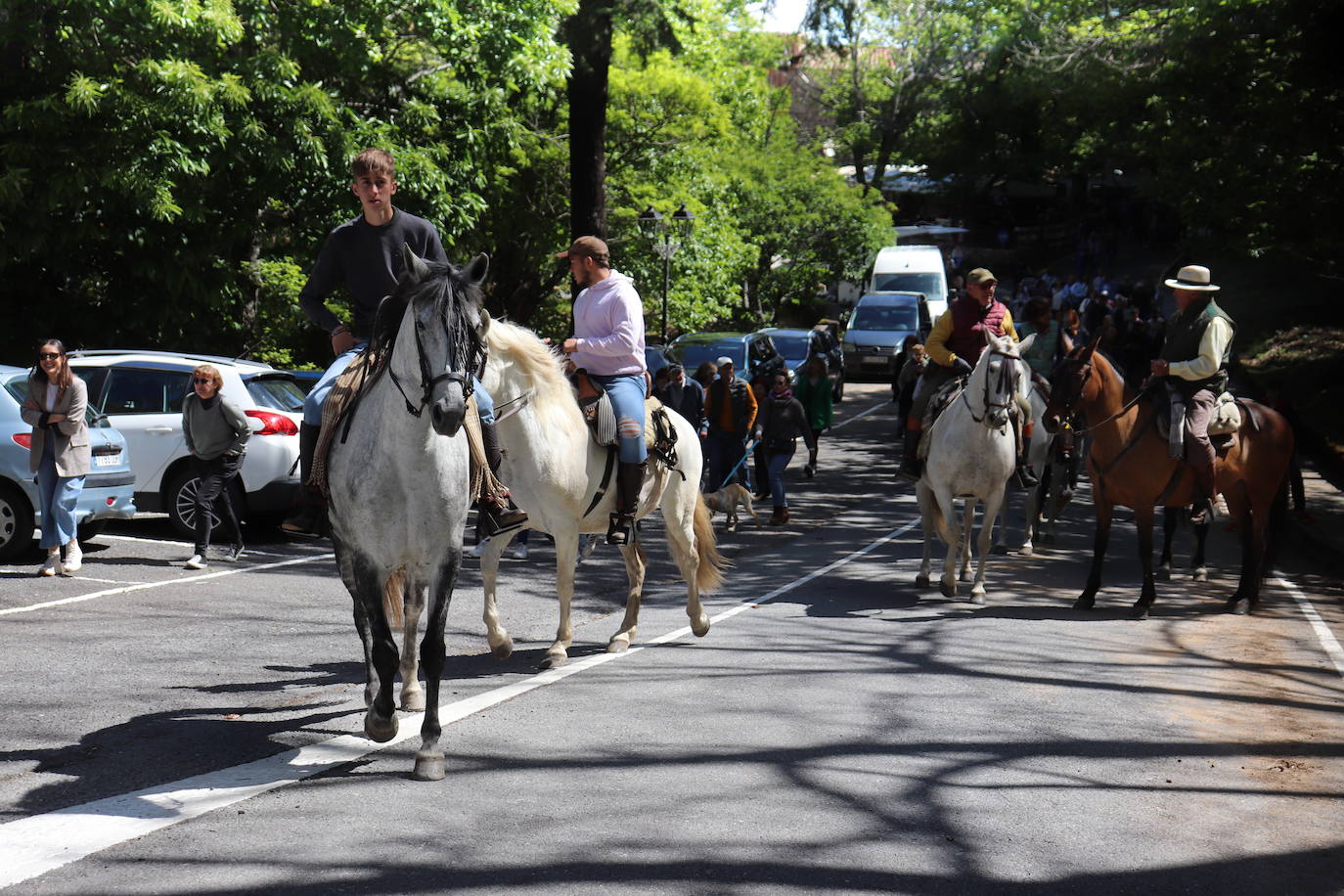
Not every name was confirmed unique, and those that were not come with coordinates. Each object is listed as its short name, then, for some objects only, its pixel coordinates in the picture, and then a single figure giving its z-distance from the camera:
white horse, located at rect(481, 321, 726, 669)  8.62
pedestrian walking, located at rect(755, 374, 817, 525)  18.86
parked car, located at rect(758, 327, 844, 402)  31.97
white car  15.37
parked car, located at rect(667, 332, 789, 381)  27.09
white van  43.91
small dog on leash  18.06
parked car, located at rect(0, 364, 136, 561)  13.61
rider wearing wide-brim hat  12.41
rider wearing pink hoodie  9.35
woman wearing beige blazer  12.88
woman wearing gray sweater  14.09
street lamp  29.22
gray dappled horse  6.28
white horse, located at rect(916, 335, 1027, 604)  12.61
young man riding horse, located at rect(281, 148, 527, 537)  7.26
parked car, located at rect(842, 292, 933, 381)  38.12
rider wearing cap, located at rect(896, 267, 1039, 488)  13.13
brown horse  12.62
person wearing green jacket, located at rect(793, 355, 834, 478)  23.14
